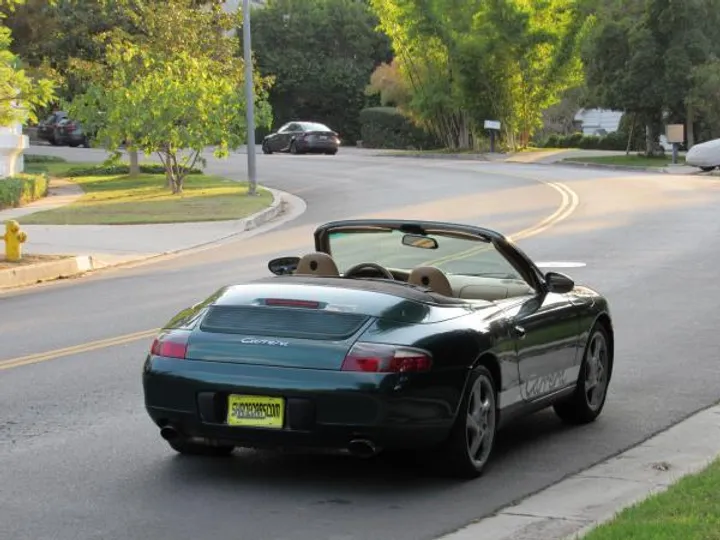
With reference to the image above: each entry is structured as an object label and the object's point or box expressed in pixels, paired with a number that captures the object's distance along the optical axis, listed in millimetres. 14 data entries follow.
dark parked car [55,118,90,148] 65750
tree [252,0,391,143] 75312
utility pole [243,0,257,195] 35312
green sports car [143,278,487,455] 7461
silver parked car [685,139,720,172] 43844
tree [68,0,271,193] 35562
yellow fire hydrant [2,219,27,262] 20734
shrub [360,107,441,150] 68938
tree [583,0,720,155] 50031
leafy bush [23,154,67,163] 52969
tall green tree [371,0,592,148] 56656
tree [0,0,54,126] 19750
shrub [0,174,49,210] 32750
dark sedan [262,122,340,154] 58750
